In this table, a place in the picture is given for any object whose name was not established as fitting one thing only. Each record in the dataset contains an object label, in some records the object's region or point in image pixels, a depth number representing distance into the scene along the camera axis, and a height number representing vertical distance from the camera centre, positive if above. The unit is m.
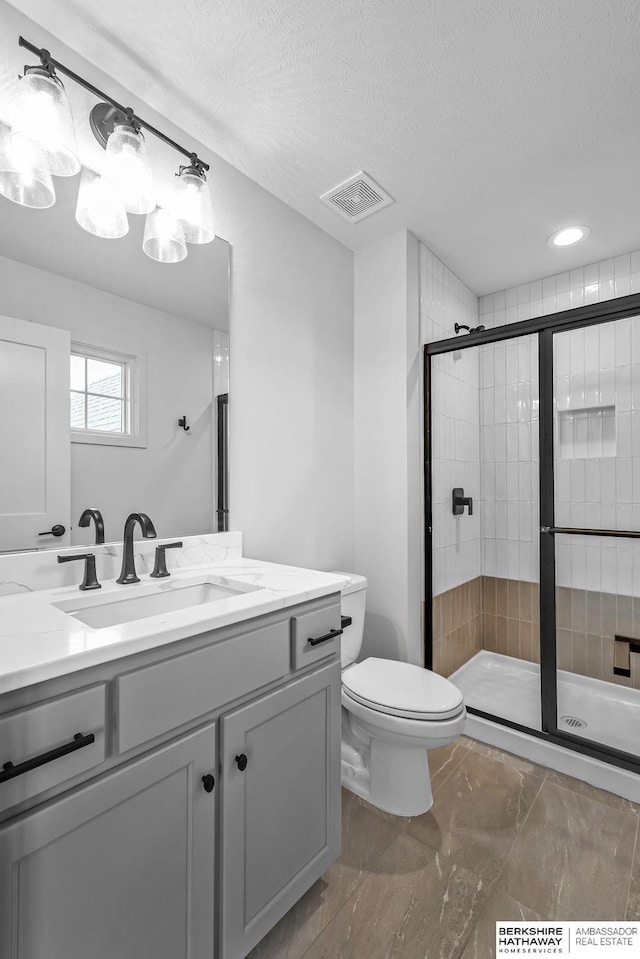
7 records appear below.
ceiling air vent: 1.86 +1.24
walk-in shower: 2.00 -0.23
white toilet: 1.47 -0.80
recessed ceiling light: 2.20 +1.24
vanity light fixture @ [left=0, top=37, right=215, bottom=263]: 1.11 +0.89
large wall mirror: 1.21 +0.35
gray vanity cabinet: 0.70 -0.60
